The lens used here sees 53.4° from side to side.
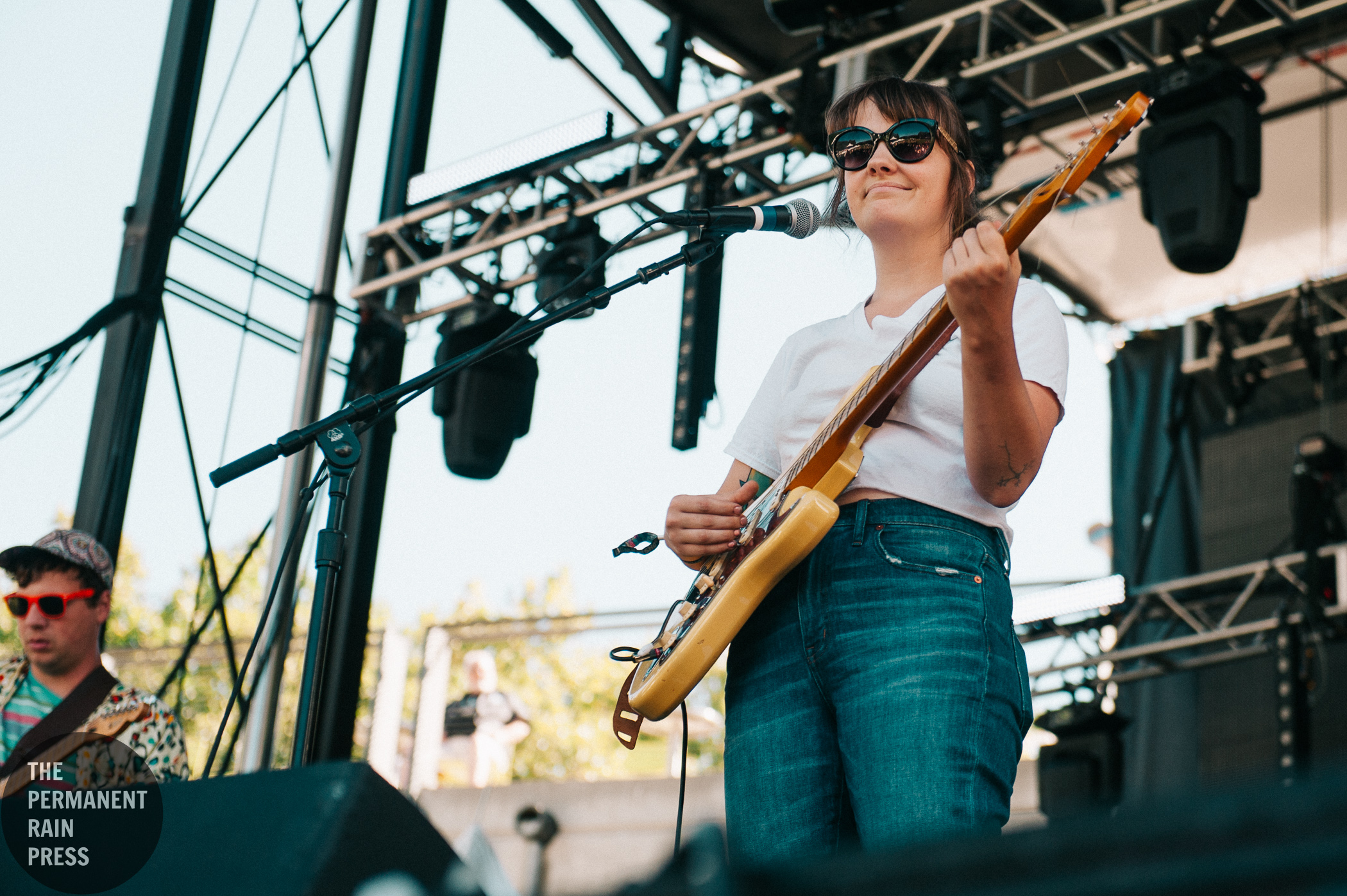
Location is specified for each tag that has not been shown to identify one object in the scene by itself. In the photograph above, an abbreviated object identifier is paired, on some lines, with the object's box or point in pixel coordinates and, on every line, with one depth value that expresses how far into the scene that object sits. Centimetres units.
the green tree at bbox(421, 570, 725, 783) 2317
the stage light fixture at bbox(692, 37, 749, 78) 670
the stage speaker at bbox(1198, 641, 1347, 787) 641
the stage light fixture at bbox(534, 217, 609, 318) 564
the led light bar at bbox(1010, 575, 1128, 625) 675
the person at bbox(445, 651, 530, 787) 1104
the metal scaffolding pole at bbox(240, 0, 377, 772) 509
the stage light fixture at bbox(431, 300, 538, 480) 575
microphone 216
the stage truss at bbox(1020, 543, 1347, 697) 664
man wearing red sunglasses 278
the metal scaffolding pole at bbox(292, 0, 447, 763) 514
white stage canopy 706
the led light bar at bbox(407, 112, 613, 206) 550
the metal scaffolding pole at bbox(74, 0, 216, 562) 436
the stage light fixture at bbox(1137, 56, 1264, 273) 479
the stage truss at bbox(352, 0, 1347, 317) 493
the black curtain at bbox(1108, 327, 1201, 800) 722
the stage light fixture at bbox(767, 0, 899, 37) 476
